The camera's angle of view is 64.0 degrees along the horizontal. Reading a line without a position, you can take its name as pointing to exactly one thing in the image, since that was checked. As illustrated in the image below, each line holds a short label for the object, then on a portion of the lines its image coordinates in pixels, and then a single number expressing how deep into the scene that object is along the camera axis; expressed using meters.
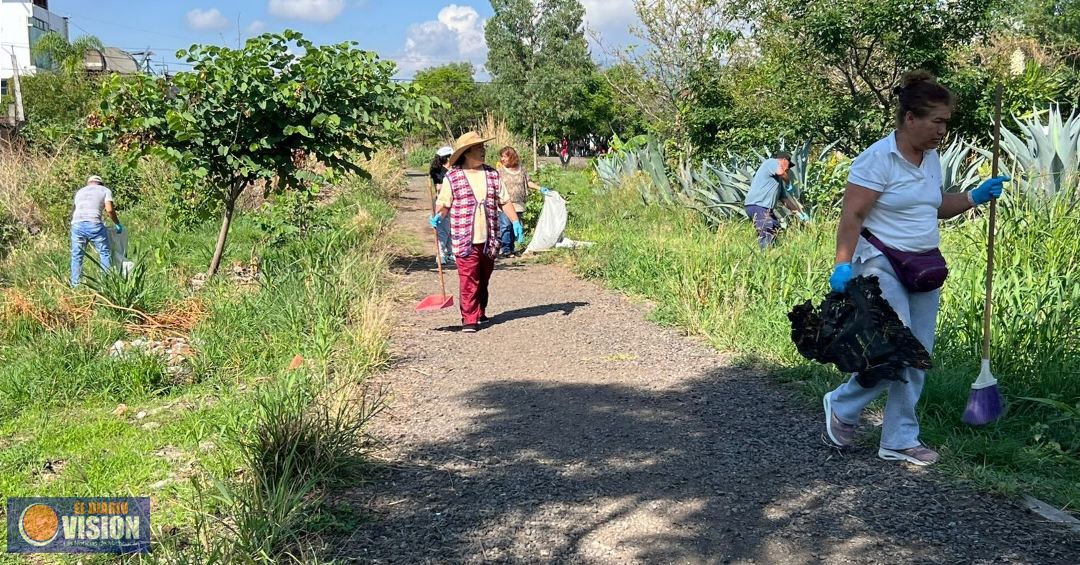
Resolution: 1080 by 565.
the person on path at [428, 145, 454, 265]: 10.80
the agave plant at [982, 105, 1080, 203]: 7.47
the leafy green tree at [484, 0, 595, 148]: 39.22
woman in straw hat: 6.91
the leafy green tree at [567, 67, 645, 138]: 44.03
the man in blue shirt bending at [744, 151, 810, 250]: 9.56
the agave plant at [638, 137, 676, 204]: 13.45
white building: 63.34
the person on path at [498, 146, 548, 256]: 11.45
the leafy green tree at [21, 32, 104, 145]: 17.84
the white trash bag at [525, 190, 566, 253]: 11.55
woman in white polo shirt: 3.64
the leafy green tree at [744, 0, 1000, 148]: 9.69
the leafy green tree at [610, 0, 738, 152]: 16.81
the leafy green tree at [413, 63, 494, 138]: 52.09
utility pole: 26.24
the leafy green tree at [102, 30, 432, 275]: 8.48
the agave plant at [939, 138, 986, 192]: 8.80
